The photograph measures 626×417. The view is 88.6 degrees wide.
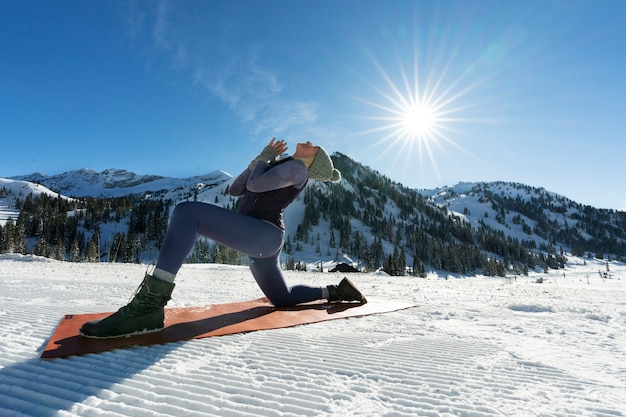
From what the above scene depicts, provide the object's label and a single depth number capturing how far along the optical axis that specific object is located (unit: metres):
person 2.54
